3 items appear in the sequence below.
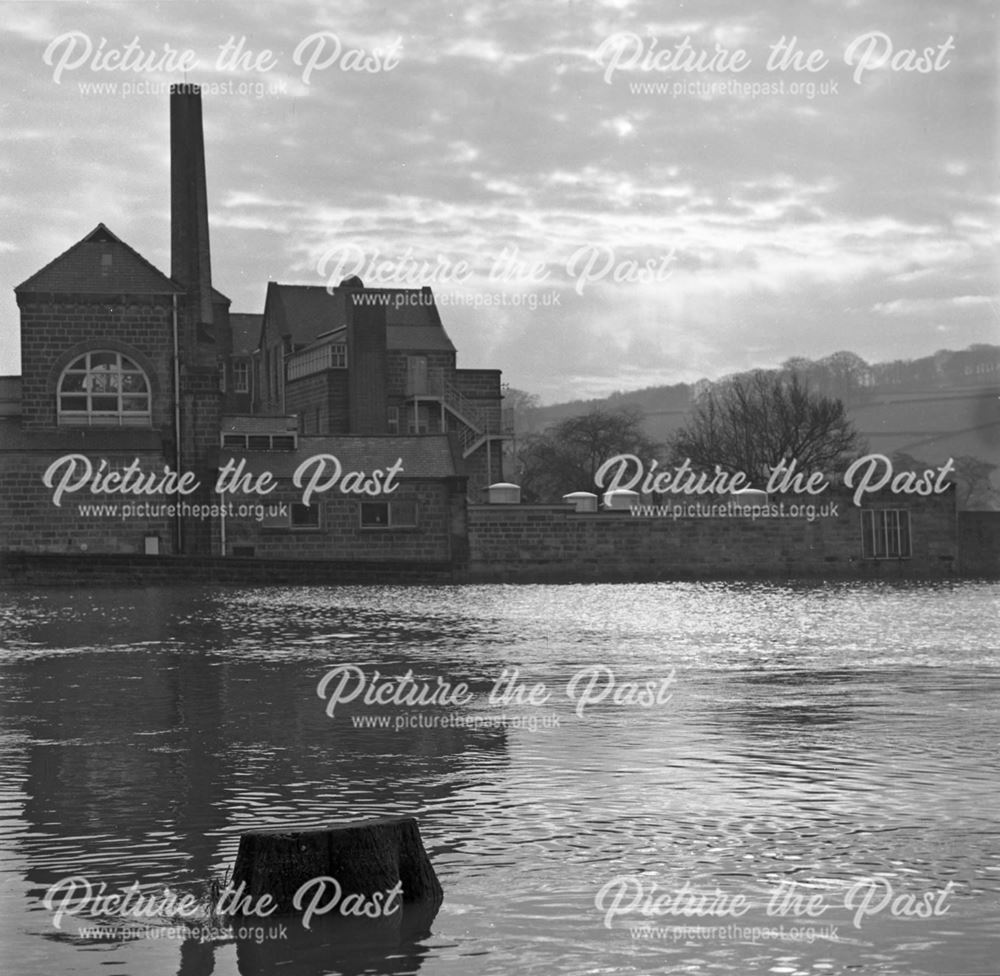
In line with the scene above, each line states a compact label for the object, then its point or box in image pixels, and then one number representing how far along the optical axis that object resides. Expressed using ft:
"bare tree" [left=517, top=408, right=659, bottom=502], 301.43
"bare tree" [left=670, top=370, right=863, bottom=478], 262.88
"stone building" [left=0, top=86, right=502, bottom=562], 166.40
